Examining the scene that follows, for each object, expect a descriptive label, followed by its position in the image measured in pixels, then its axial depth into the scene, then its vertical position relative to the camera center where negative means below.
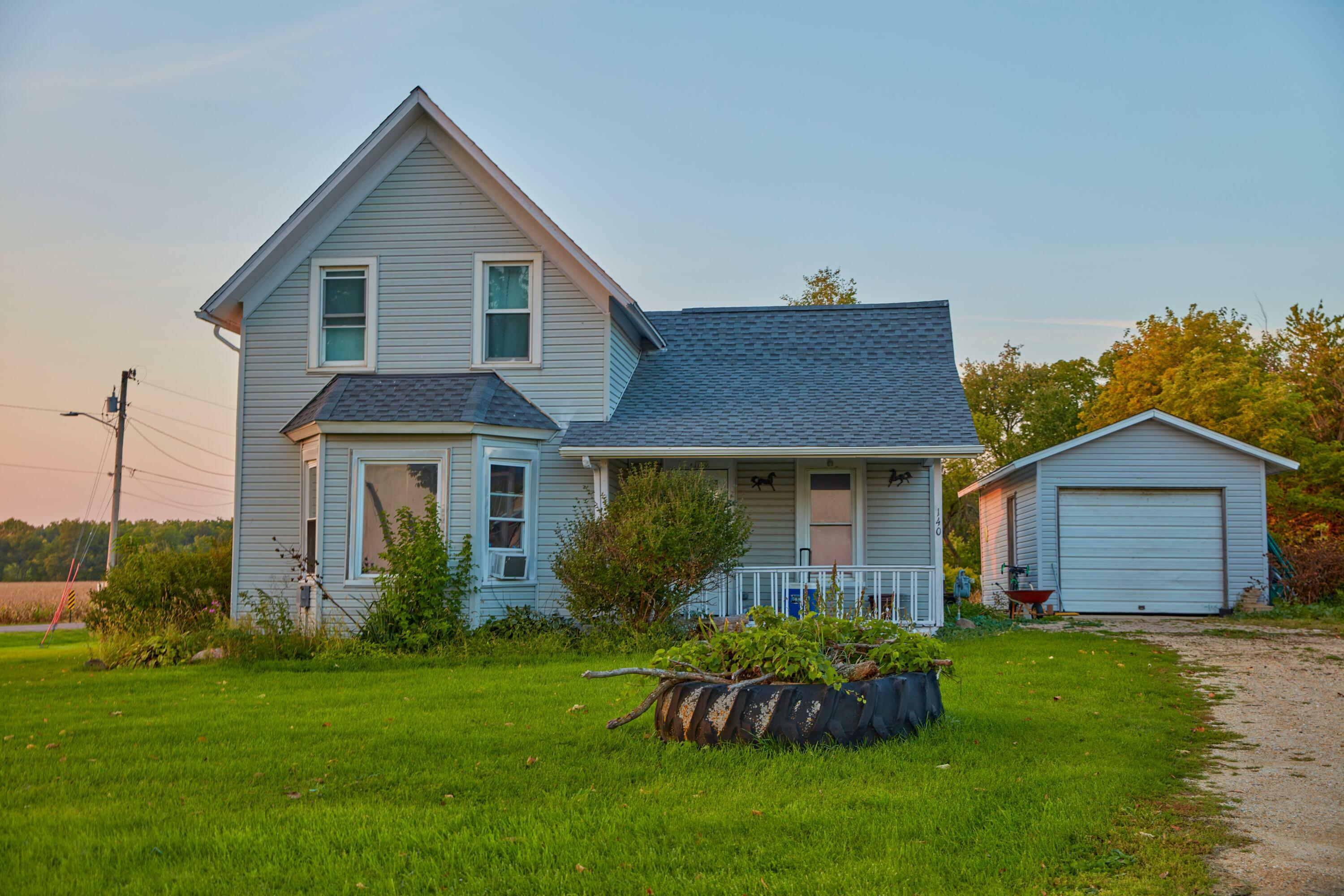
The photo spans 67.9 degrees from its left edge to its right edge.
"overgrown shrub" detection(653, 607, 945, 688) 6.30 -0.73
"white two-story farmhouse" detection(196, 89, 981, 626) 13.25 +1.77
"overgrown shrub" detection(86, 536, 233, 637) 13.42 -0.79
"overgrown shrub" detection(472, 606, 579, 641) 12.73 -1.14
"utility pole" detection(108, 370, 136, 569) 28.17 +3.11
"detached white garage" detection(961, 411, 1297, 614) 18.27 +0.47
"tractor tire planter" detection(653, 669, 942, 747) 6.16 -1.08
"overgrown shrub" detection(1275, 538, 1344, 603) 18.22 -0.58
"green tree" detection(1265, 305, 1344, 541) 24.45 +3.16
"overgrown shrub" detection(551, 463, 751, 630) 11.91 -0.12
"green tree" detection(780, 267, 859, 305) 37.41 +9.46
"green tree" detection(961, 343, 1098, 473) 42.84 +6.59
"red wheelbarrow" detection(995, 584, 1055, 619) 17.41 -1.06
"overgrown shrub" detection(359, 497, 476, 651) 12.15 -0.69
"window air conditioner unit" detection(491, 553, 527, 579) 13.36 -0.37
